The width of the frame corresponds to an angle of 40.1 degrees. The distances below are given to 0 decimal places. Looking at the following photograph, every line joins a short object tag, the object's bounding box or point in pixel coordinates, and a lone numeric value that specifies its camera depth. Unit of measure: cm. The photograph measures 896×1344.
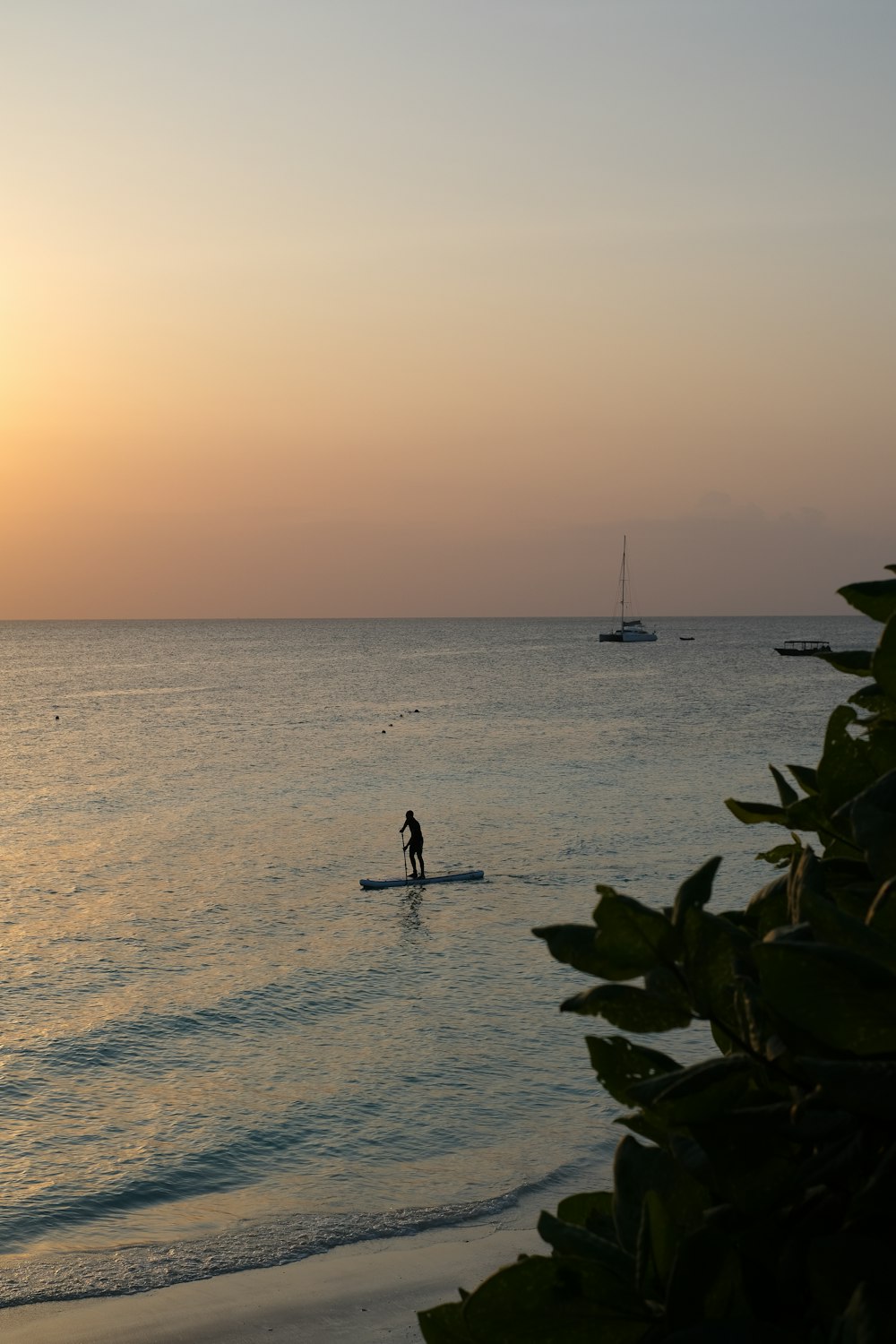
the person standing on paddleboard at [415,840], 3034
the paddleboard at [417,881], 2972
